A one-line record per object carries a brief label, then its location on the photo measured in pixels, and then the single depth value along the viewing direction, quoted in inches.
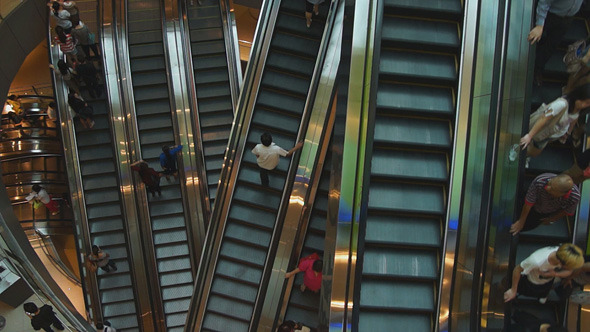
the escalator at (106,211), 415.5
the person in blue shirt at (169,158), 374.7
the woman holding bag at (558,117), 184.1
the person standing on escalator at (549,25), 201.6
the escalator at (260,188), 338.0
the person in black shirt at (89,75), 408.8
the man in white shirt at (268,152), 292.2
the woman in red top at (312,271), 267.7
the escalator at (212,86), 428.1
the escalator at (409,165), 229.5
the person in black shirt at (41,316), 310.3
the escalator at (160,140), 421.1
